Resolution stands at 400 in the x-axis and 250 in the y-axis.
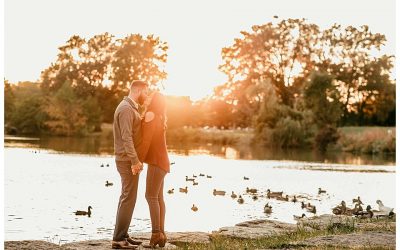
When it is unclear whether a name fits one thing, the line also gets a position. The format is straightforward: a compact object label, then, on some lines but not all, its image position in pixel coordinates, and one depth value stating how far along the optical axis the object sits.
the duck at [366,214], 13.53
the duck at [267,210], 16.19
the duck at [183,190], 20.84
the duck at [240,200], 18.29
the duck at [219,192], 20.50
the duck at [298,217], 14.55
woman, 7.91
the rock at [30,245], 7.71
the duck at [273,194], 19.78
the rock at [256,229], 9.91
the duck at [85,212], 14.59
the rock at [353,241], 7.68
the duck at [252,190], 21.18
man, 7.66
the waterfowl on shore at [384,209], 14.43
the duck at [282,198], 19.15
